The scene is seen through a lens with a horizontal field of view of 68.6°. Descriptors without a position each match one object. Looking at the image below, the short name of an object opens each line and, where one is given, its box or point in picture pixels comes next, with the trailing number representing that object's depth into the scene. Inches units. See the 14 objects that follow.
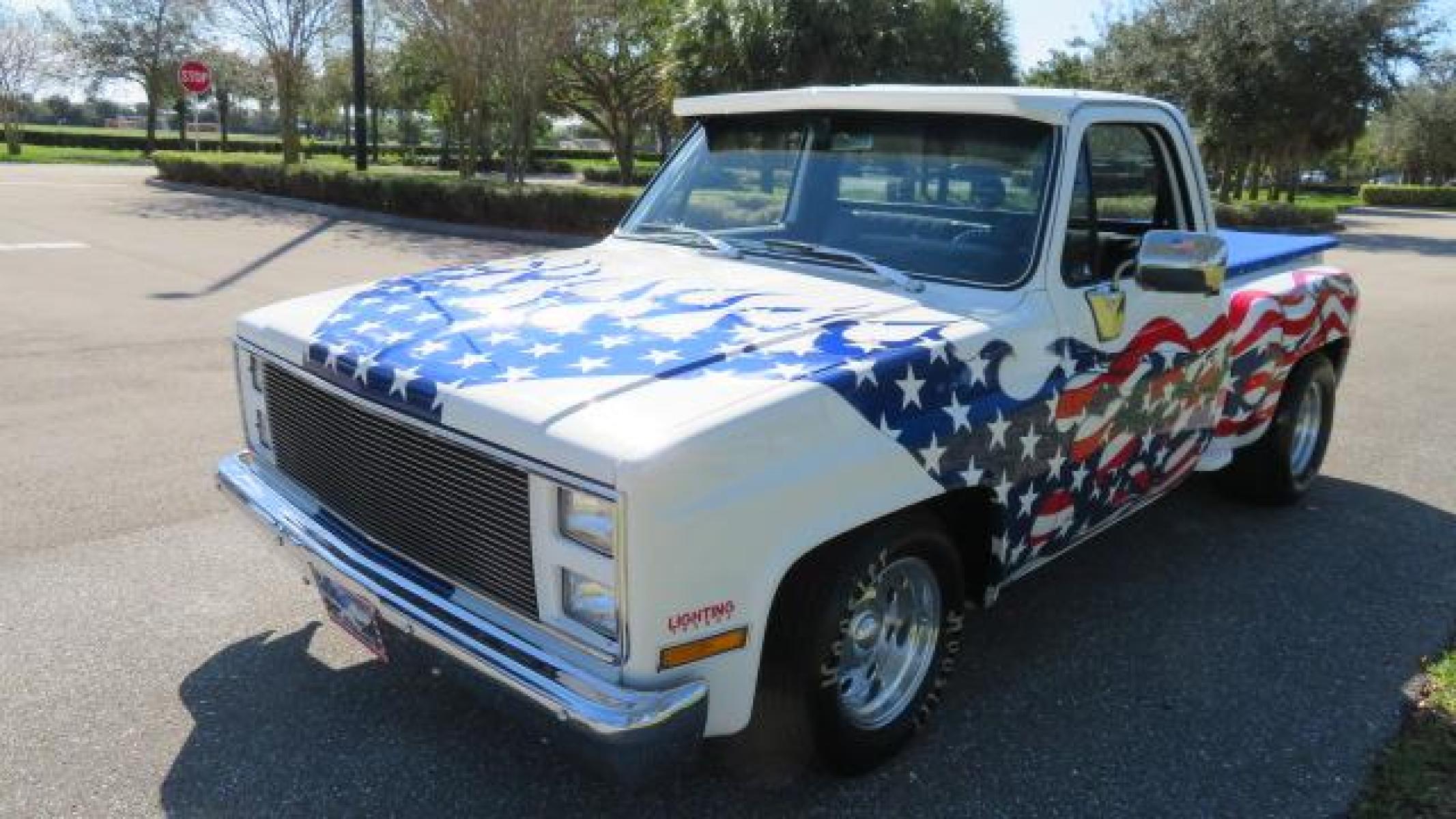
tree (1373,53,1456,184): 2016.5
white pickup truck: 94.0
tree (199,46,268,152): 1352.1
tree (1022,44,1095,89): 1213.7
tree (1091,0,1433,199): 969.5
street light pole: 784.3
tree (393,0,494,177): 753.0
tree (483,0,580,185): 748.0
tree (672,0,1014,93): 881.5
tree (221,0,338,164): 903.7
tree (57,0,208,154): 1615.4
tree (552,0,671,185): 1192.2
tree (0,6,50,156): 1624.0
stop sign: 961.5
